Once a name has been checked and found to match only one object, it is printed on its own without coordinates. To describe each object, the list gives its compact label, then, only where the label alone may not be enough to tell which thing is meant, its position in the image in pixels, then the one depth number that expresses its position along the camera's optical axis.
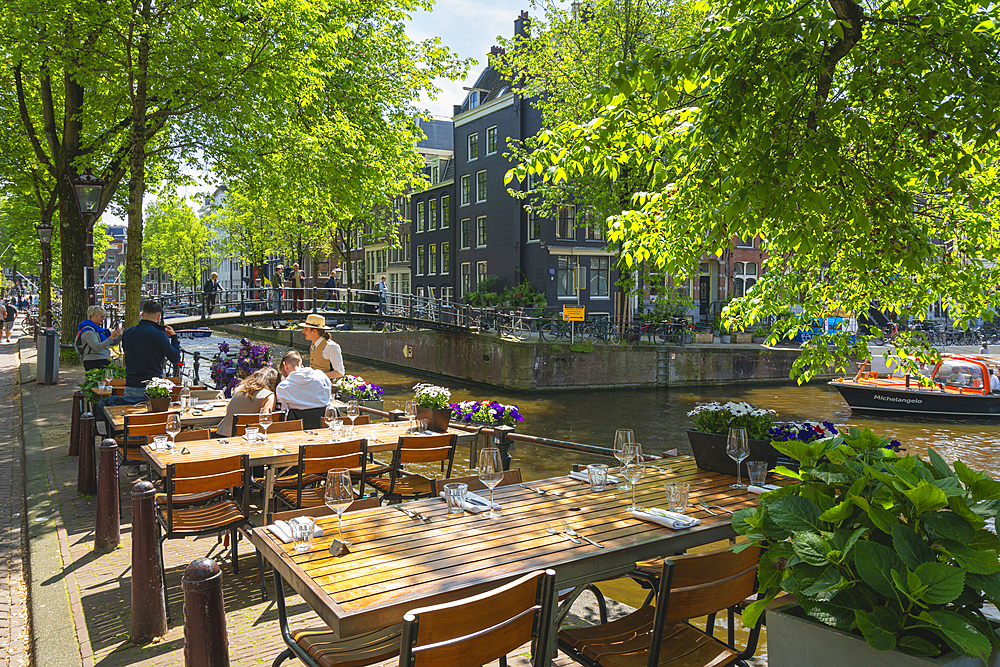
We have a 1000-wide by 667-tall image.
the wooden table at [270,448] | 4.76
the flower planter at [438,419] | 5.76
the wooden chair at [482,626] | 2.05
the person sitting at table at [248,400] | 6.06
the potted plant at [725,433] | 4.11
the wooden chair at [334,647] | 2.52
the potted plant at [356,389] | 7.40
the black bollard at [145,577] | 3.60
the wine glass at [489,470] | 3.34
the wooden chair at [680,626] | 2.49
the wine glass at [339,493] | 3.05
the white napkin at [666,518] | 3.17
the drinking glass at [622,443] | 3.82
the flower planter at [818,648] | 1.61
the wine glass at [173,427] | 5.22
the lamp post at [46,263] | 18.00
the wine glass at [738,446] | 3.87
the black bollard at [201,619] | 2.62
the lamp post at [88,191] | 10.88
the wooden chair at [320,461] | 4.82
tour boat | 18.73
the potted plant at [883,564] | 1.58
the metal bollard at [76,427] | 7.82
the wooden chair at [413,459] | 5.34
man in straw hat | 8.23
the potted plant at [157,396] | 6.93
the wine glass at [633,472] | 3.49
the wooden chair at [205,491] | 4.16
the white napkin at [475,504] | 3.37
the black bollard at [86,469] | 6.27
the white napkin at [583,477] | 4.05
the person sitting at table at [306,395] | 6.69
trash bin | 14.36
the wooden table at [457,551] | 2.39
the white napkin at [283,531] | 2.91
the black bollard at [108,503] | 4.86
